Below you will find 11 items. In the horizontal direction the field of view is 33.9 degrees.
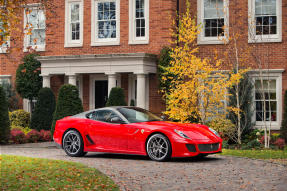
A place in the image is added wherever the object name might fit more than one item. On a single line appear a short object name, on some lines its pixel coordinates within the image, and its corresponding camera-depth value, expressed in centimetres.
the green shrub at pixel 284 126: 1895
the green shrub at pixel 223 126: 1793
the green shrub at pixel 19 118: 2356
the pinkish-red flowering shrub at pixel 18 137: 1836
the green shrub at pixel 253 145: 1673
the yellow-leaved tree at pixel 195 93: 1625
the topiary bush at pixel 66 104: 1862
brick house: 2056
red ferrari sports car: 1118
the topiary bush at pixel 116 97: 1914
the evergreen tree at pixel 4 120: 1767
